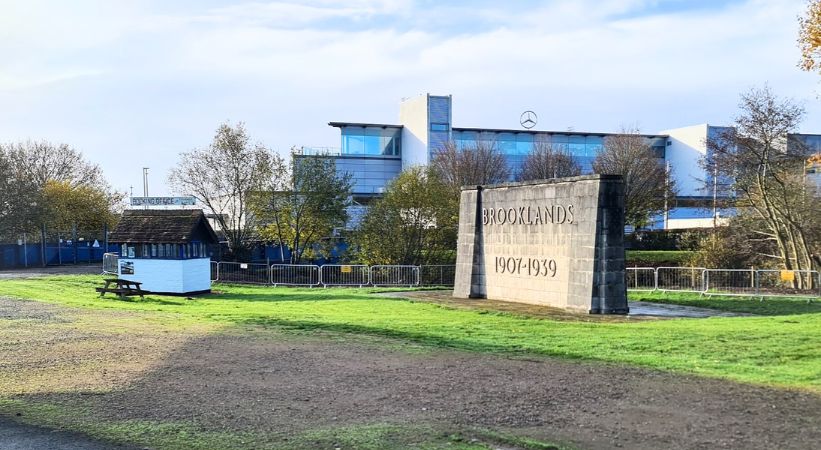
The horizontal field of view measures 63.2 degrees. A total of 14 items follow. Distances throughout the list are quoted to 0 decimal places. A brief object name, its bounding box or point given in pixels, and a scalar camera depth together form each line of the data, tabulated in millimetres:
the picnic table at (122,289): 25031
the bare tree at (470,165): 48219
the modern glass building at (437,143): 70250
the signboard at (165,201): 29781
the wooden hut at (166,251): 27344
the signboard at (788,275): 24075
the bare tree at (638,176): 47688
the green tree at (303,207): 39156
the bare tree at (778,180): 28734
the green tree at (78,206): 54809
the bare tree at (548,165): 53344
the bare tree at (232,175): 41156
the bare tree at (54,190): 48812
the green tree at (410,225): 35219
